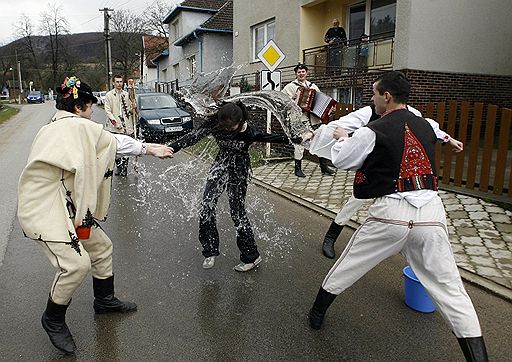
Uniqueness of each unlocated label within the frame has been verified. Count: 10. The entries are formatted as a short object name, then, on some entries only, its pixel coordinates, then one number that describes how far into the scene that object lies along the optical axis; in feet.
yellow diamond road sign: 35.01
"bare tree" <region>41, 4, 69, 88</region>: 246.02
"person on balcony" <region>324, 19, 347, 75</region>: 46.70
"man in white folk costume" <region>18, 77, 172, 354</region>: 10.04
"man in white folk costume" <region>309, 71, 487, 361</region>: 9.65
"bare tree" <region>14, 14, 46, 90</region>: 260.21
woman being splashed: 14.51
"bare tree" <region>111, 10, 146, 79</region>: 194.18
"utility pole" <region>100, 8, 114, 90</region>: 140.05
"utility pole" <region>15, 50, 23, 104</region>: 258.47
